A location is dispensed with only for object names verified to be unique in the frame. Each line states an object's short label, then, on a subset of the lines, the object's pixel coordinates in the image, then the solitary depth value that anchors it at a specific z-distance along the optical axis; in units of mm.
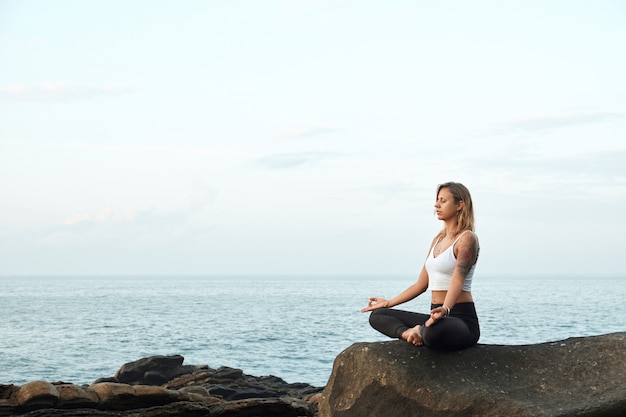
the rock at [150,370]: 21094
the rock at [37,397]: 10508
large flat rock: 7445
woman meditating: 7445
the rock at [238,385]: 16750
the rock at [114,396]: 10719
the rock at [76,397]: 10586
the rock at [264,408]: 10719
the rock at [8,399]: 10477
